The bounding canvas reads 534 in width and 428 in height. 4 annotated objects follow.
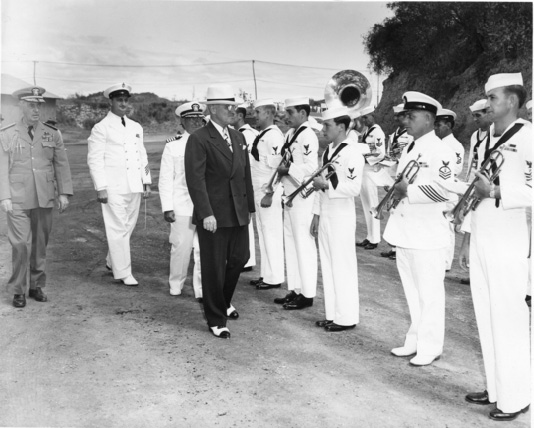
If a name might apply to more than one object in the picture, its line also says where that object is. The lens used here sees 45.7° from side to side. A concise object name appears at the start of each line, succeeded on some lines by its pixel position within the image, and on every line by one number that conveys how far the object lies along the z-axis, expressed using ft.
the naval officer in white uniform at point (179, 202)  23.06
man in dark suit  19.01
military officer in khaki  21.12
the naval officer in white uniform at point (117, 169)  24.47
